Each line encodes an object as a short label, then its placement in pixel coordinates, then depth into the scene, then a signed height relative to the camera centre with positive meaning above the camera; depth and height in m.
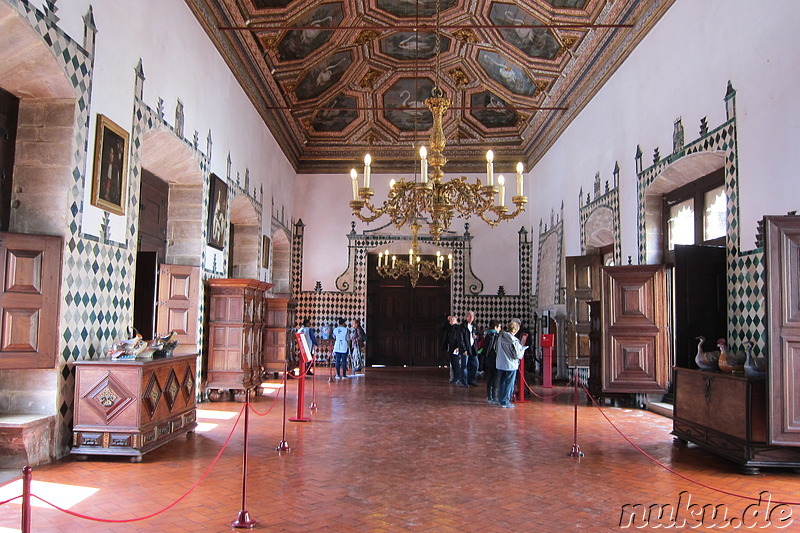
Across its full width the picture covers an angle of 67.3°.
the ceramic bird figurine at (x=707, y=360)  6.45 -0.50
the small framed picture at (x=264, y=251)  13.62 +1.27
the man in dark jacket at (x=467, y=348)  12.47 -0.82
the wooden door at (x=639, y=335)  8.91 -0.35
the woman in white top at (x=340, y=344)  13.38 -0.81
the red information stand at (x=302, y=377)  7.63 -0.91
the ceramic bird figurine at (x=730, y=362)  5.96 -0.49
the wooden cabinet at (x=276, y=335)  12.59 -0.59
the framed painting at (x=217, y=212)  9.74 +1.56
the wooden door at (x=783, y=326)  5.36 -0.10
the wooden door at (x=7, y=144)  5.60 +1.49
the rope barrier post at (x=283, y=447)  6.05 -1.41
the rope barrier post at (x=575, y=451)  6.01 -1.40
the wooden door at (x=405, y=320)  17.56 -0.32
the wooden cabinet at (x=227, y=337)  9.57 -0.50
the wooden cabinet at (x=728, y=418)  5.49 -1.05
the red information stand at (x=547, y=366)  12.52 -1.16
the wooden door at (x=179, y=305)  8.88 -0.01
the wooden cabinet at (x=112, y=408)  5.52 -0.96
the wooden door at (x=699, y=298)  7.07 +0.18
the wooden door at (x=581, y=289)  11.62 +0.43
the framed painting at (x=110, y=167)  6.14 +1.45
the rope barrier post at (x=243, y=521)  3.81 -1.37
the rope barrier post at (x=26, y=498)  2.63 -0.88
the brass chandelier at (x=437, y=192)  7.45 +1.63
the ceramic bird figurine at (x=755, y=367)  5.68 -0.50
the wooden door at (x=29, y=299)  5.16 +0.03
